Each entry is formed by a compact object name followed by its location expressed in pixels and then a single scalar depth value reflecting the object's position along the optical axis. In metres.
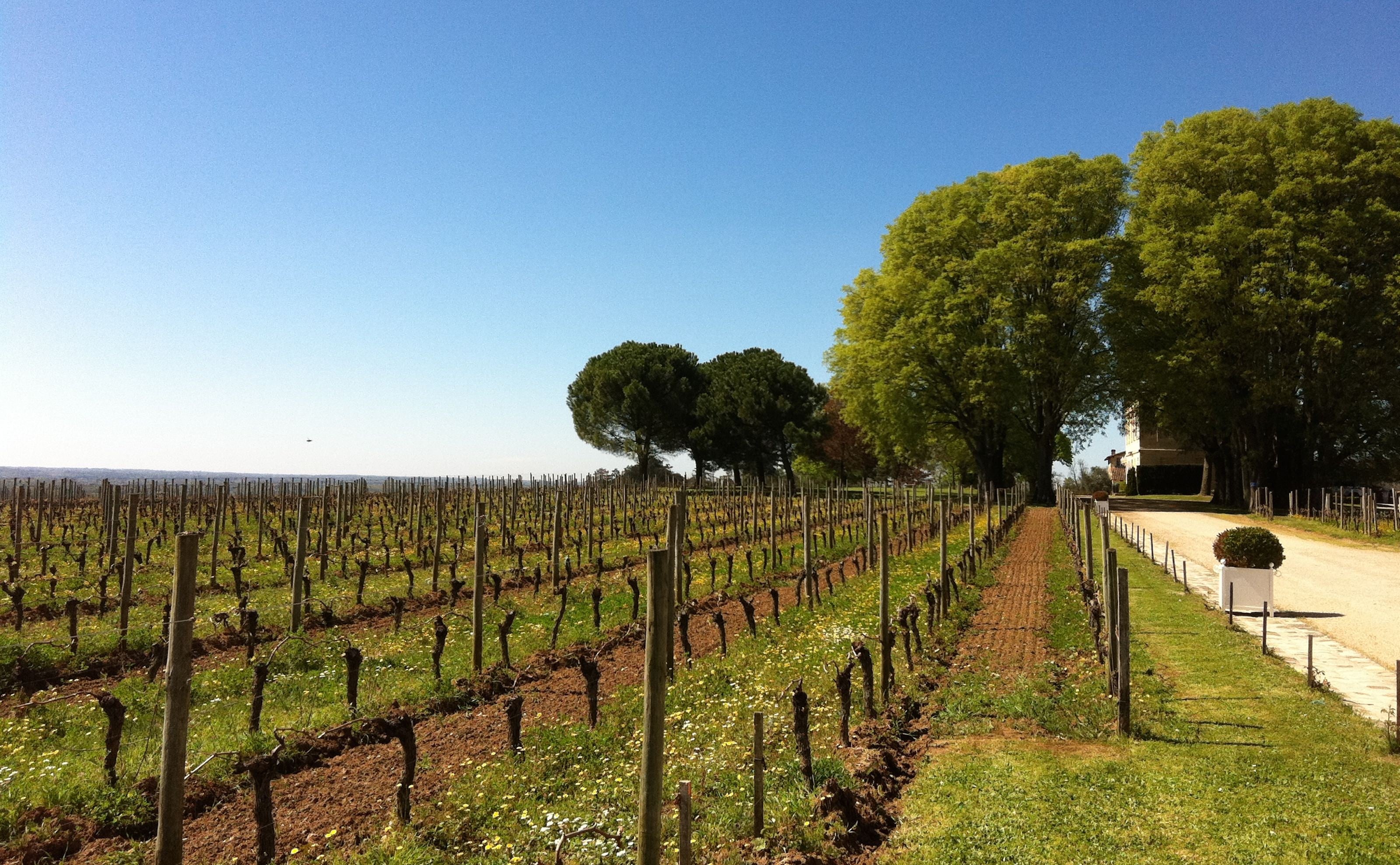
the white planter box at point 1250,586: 14.92
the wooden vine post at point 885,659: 10.12
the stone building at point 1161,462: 61.44
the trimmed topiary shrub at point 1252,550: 15.00
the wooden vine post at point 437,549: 18.97
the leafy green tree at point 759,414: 67.75
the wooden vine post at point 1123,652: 8.70
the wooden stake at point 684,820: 4.56
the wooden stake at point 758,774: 6.17
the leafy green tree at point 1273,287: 34.94
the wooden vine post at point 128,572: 12.95
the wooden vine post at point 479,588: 11.66
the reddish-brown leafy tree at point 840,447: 72.00
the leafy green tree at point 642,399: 71.44
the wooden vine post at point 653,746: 4.66
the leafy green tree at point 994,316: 42.06
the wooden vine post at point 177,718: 5.36
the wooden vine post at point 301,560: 13.58
